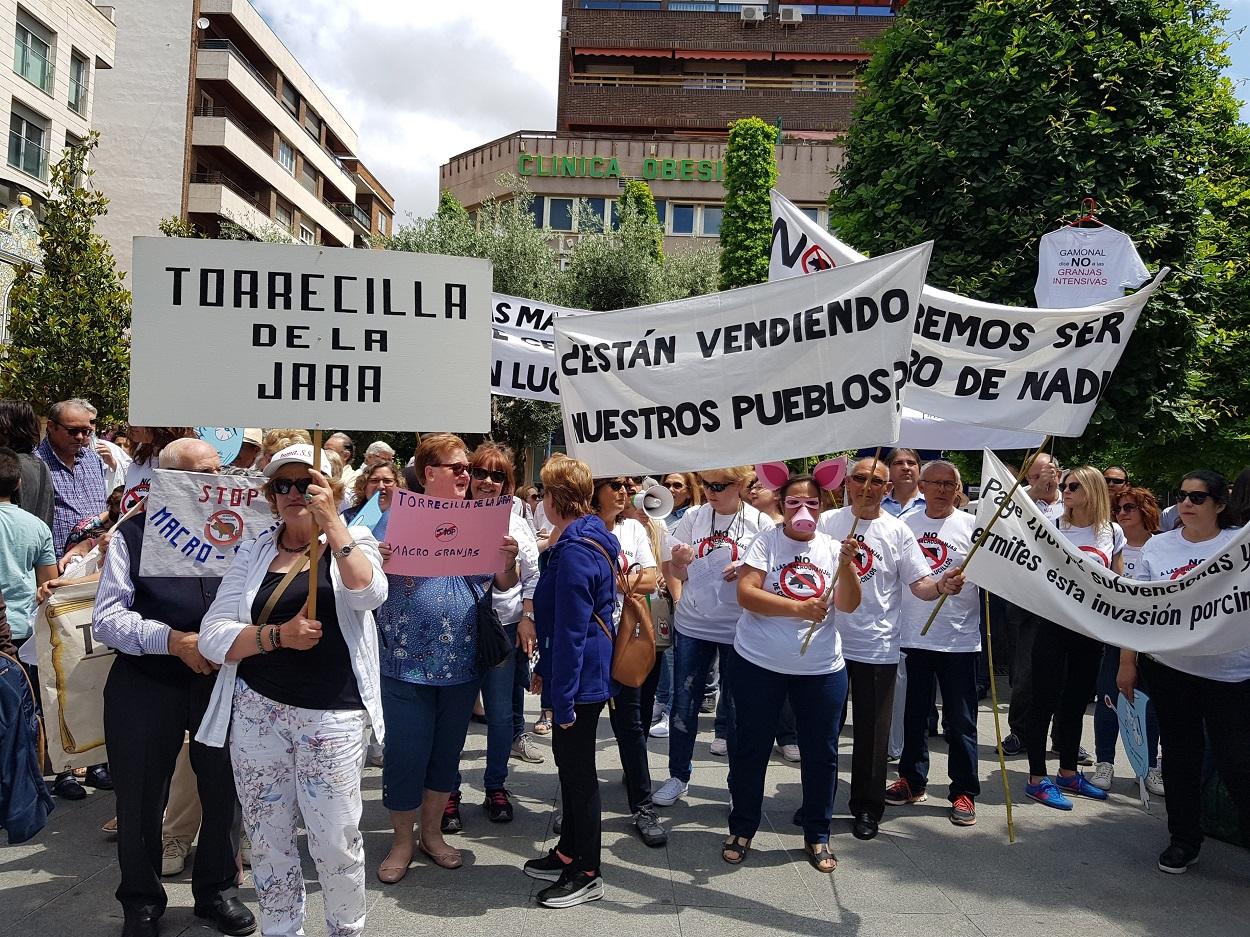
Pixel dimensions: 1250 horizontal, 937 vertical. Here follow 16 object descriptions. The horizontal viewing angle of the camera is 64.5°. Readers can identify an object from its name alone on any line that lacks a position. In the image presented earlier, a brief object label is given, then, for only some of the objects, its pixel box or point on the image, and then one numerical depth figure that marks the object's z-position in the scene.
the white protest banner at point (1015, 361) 5.11
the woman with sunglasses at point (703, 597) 6.04
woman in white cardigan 3.46
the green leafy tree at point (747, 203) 26.69
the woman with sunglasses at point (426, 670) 4.62
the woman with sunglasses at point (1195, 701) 4.90
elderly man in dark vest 3.86
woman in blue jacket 4.40
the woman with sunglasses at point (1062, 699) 6.22
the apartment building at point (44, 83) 22.94
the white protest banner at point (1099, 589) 4.76
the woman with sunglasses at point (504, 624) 5.43
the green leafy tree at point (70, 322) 14.41
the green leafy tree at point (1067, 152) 10.99
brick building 46.34
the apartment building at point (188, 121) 35.38
